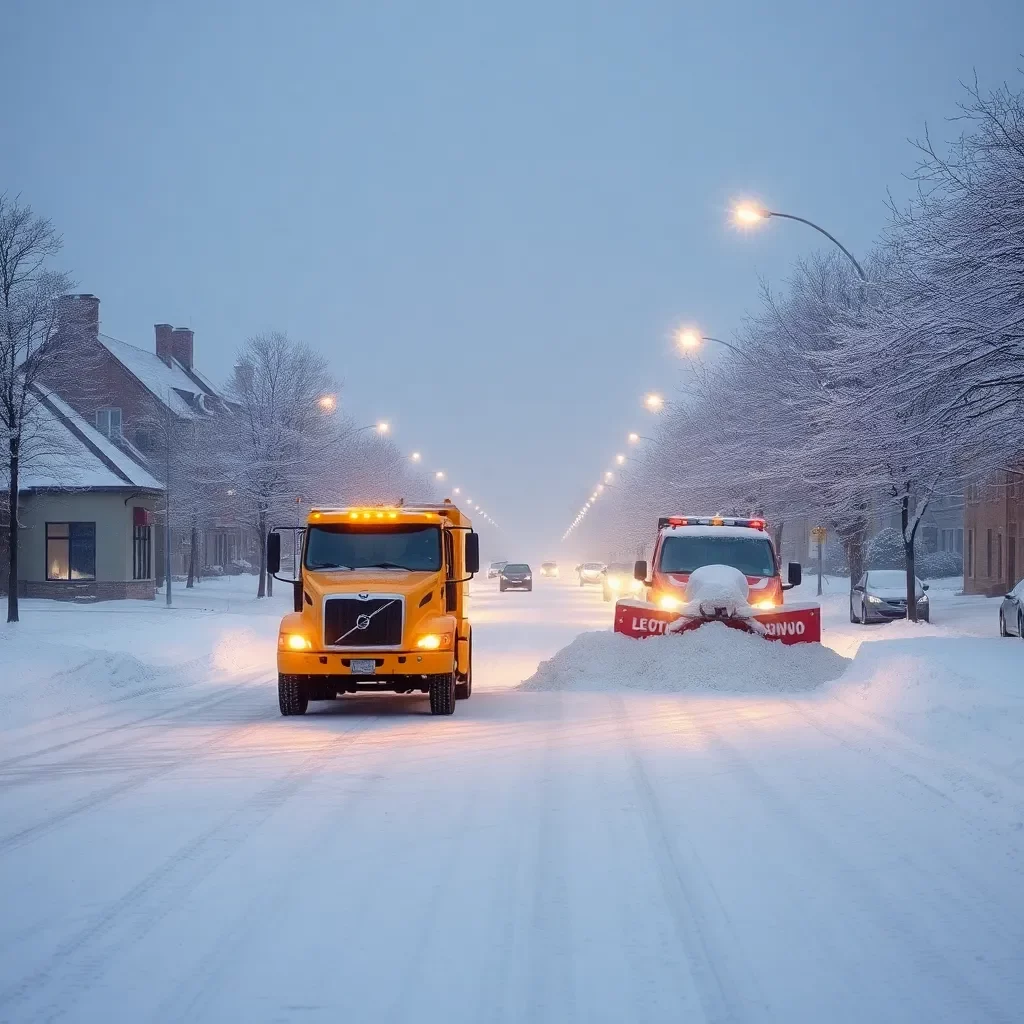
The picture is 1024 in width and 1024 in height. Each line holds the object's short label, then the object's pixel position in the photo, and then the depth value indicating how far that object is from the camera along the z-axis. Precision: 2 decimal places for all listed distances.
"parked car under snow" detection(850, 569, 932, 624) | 35.66
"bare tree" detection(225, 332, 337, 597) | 52.19
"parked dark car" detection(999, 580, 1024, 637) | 27.42
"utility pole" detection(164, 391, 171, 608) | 41.53
